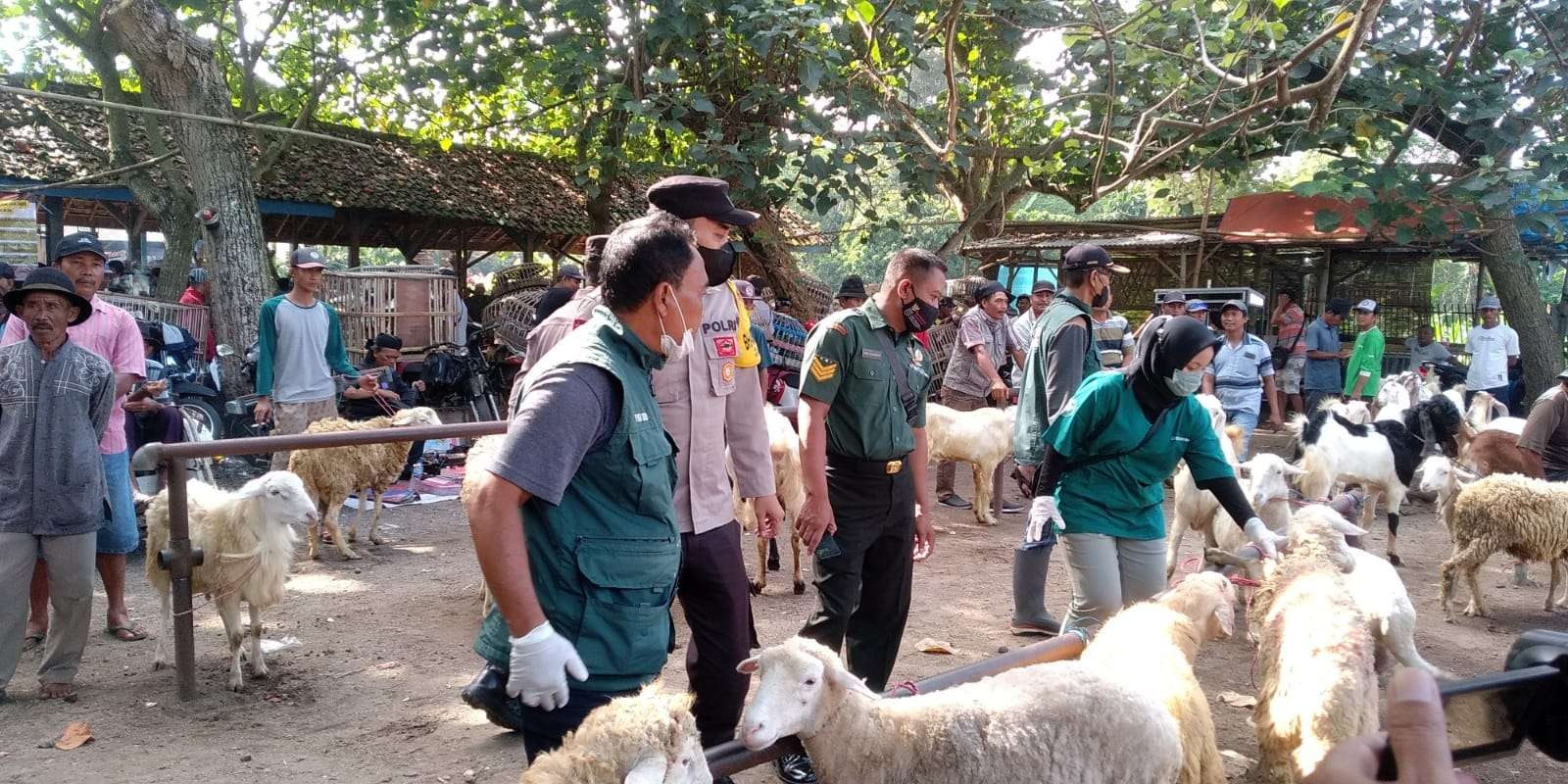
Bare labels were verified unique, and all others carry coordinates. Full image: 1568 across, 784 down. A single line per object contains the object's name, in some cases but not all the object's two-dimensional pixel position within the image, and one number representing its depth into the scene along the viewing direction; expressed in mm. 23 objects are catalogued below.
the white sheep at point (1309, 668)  3420
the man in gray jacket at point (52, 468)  4598
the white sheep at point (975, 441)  9391
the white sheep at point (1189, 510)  6801
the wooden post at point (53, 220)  14527
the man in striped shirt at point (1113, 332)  6941
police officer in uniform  3186
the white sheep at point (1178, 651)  3295
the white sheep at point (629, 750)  1924
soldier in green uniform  4094
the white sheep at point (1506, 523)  6484
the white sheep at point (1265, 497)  6469
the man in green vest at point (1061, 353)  5273
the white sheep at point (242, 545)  5070
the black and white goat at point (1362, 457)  8430
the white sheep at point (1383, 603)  4520
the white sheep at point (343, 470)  7523
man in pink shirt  5367
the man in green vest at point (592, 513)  2033
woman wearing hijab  4152
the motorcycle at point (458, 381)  12352
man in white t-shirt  12555
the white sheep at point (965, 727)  2691
